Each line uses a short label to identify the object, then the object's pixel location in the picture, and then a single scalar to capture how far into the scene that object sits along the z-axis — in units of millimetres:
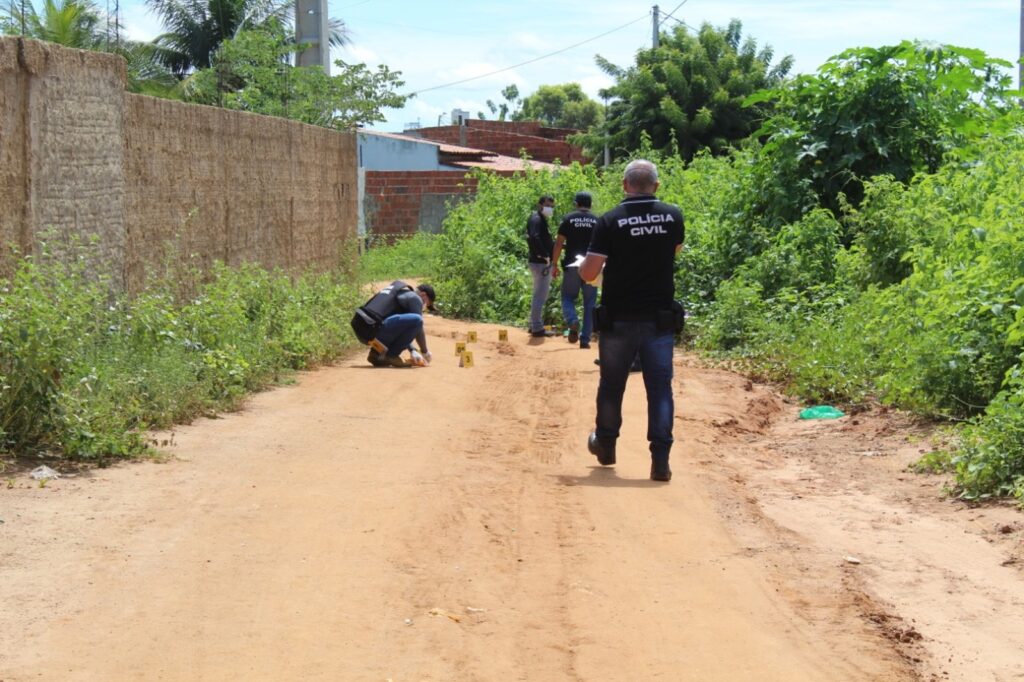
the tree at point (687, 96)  36844
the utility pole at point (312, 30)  20906
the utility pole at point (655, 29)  44219
